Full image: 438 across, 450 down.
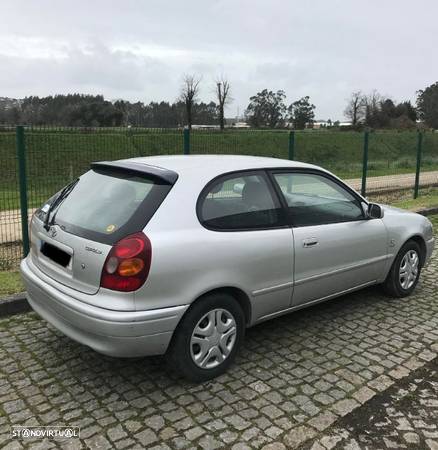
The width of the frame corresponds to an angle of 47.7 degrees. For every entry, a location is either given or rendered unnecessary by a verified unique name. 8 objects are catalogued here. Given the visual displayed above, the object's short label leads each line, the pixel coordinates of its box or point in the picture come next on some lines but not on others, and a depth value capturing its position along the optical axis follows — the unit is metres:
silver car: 3.09
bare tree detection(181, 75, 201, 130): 57.25
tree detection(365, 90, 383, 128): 73.84
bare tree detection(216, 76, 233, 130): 64.44
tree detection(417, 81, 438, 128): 79.50
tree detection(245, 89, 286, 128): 90.06
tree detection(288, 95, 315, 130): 92.44
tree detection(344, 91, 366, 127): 81.00
